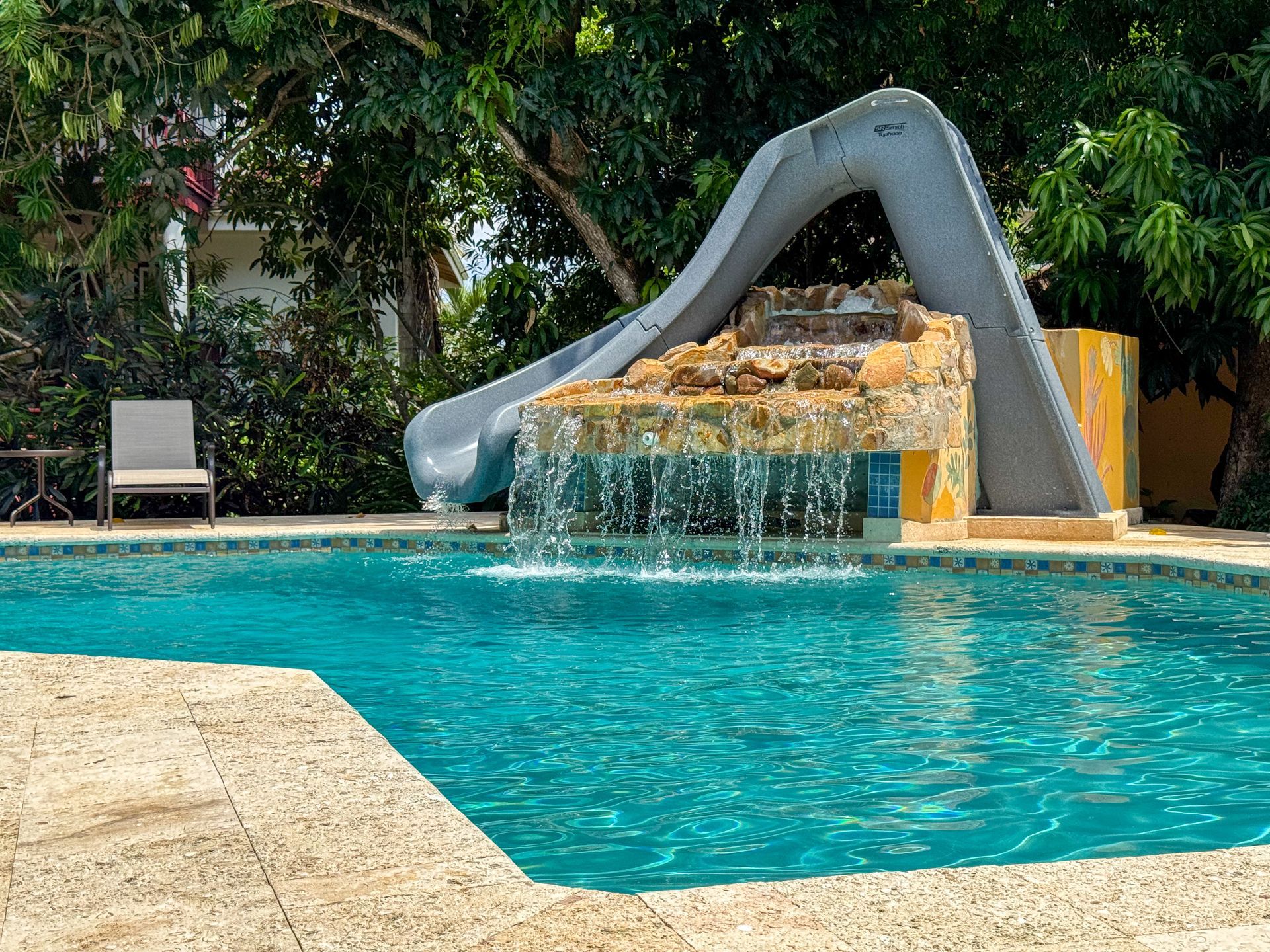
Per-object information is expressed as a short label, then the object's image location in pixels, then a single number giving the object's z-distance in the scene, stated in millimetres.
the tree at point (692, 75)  12766
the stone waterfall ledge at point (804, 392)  9250
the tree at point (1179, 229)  10797
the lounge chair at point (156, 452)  11164
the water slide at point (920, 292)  10289
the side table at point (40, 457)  11258
